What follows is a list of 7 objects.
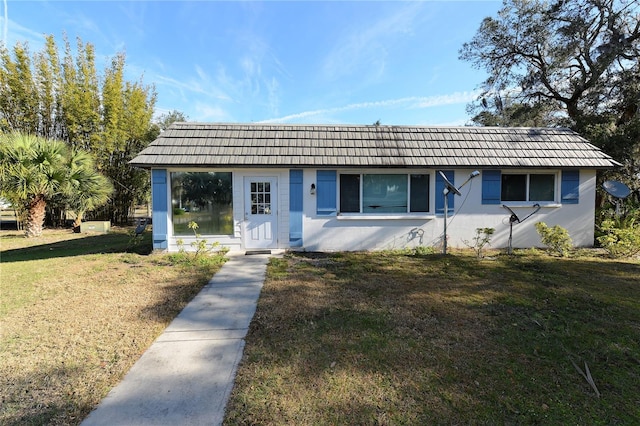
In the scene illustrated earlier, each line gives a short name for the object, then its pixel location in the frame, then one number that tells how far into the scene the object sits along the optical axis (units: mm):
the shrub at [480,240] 8047
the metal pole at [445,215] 7926
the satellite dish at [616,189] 8766
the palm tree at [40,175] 10930
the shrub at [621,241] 7673
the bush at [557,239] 8086
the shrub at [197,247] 7672
